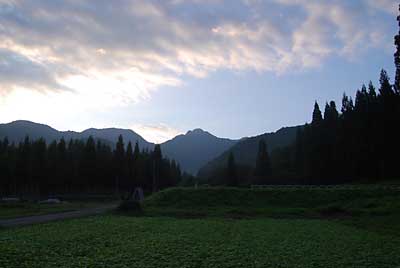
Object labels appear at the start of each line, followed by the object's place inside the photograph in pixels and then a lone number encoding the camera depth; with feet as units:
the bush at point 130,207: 102.99
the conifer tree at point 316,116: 203.97
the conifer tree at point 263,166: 224.12
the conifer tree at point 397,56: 80.66
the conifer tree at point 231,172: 240.32
